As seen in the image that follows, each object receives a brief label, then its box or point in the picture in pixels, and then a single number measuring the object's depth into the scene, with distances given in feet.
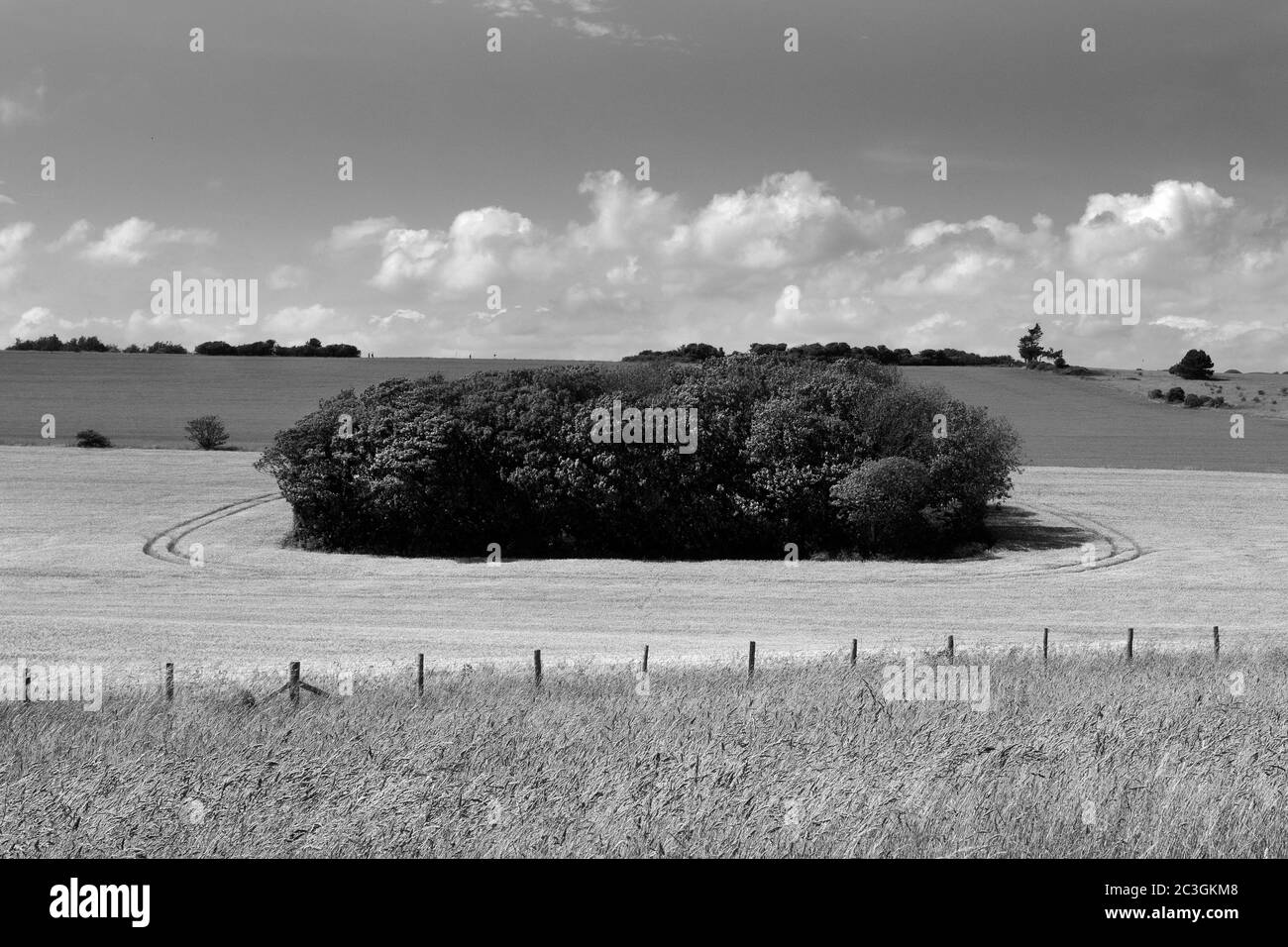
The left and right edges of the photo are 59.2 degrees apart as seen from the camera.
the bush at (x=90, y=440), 231.91
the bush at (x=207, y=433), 236.02
